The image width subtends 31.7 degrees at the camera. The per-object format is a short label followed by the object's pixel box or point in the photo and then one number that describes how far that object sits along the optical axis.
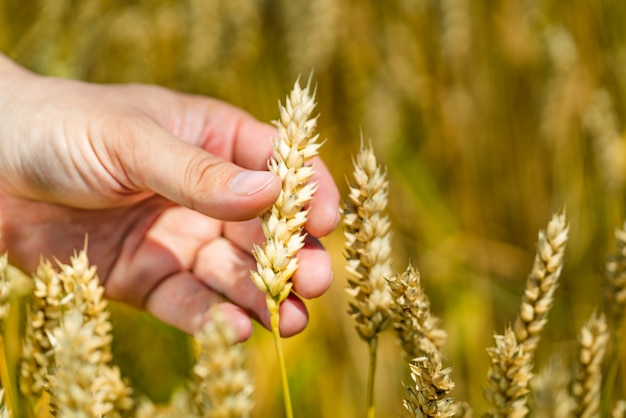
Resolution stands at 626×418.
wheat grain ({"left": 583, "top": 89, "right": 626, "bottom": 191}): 0.62
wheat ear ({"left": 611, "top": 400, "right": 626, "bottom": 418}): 0.41
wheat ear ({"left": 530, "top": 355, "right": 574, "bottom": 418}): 0.37
